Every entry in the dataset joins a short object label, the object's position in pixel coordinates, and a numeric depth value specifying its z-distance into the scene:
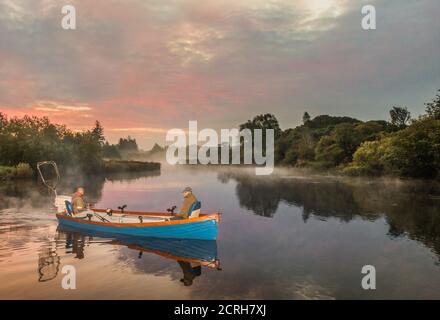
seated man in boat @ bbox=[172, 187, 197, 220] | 20.97
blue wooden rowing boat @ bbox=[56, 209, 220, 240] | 20.84
